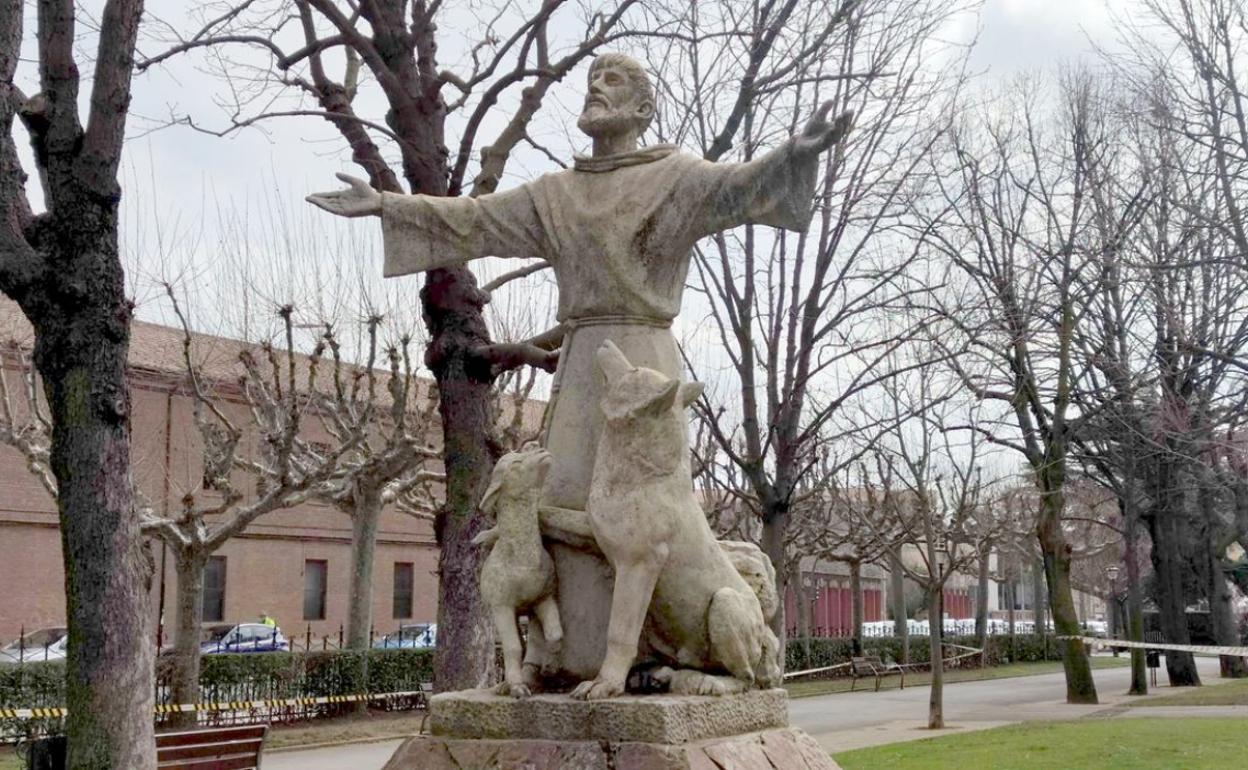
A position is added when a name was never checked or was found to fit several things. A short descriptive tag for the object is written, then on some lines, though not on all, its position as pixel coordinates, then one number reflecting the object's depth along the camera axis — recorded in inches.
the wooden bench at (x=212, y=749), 427.8
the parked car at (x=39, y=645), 1037.2
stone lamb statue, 195.3
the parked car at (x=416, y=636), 1243.8
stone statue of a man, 200.7
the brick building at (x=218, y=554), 1216.8
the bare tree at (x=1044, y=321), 794.2
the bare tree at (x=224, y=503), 702.5
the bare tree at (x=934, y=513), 748.6
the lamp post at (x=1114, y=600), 1751.0
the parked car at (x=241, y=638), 1091.9
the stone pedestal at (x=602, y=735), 178.2
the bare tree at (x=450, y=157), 444.1
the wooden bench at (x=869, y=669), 1190.1
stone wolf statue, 189.6
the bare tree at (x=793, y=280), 538.3
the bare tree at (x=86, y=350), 337.1
